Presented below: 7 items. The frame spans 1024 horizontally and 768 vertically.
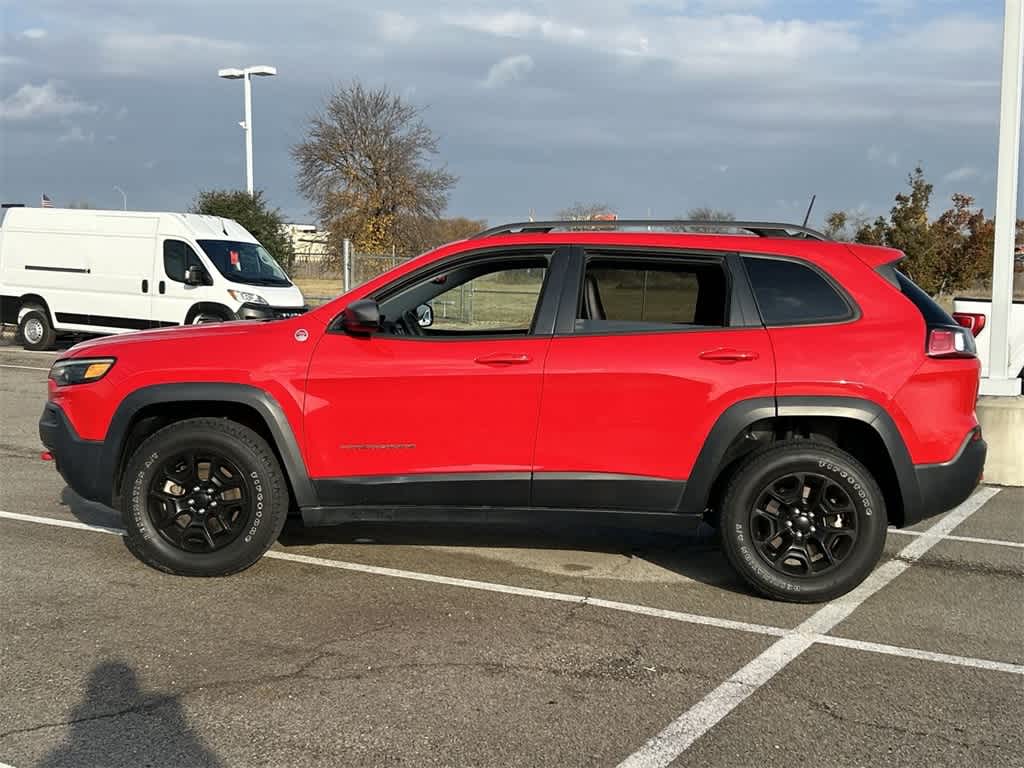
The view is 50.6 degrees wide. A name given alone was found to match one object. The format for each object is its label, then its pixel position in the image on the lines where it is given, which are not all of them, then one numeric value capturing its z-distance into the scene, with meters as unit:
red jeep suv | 5.21
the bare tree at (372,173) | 34.59
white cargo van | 17.06
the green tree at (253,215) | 30.38
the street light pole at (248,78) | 31.59
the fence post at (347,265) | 20.88
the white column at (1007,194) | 9.02
